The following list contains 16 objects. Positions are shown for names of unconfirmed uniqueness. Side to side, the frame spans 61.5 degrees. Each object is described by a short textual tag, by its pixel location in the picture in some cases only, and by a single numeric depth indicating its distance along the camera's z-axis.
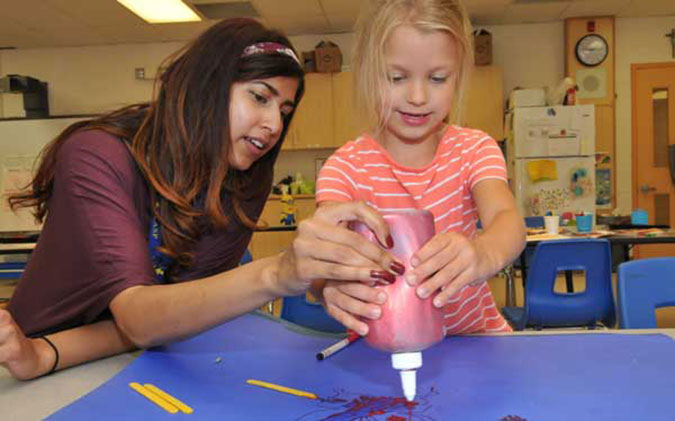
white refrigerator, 5.22
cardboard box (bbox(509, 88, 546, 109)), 5.33
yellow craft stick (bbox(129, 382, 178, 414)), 0.70
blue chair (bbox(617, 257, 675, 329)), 1.40
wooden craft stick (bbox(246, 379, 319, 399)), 0.73
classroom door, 5.89
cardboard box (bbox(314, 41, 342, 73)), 5.89
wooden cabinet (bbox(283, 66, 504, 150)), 5.81
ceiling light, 4.92
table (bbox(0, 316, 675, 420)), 0.72
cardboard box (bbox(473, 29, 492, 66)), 5.73
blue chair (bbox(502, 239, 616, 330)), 2.33
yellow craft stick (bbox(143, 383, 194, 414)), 0.69
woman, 0.73
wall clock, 5.90
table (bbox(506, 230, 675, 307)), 3.02
